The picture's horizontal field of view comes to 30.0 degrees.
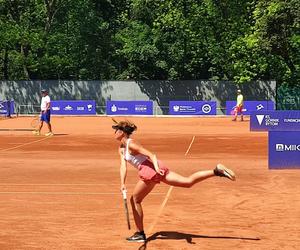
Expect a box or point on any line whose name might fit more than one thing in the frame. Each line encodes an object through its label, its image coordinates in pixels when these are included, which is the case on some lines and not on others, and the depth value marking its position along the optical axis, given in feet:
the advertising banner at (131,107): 157.28
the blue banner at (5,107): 152.44
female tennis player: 24.94
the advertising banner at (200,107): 155.11
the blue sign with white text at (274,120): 87.71
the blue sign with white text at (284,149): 48.88
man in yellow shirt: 112.98
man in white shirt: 81.25
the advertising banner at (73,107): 160.15
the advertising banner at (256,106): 152.46
